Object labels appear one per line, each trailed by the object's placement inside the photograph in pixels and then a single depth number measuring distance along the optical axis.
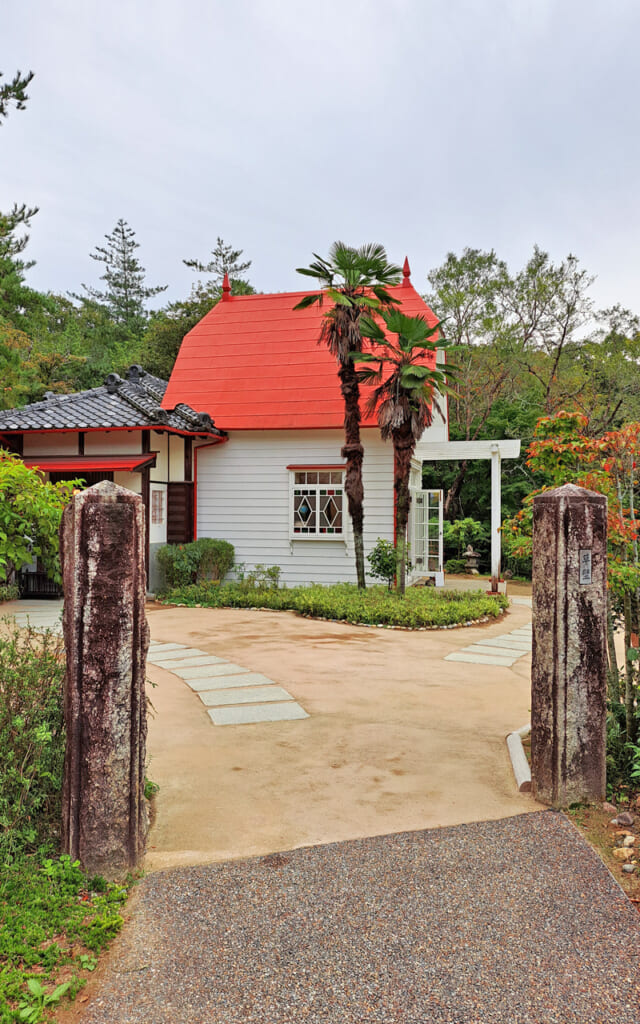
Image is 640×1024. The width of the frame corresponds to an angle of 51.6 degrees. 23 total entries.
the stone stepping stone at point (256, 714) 4.93
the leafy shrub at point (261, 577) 12.26
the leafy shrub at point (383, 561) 11.23
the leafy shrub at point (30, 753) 2.72
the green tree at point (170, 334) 23.17
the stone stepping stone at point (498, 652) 7.41
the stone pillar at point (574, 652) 3.30
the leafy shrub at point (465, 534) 16.78
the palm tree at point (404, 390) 10.16
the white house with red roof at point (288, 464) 12.58
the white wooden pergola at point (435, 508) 12.65
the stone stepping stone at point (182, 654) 7.03
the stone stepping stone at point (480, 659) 7.04
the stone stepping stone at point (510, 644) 7.89
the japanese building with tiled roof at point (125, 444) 11.83
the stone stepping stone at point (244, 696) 5.41
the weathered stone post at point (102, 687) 2.61
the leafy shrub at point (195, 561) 11.95
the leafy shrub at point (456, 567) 16.75
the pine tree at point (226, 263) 29.45
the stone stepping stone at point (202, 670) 6.29
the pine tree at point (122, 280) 36.25
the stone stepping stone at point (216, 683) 5.81
